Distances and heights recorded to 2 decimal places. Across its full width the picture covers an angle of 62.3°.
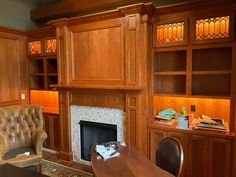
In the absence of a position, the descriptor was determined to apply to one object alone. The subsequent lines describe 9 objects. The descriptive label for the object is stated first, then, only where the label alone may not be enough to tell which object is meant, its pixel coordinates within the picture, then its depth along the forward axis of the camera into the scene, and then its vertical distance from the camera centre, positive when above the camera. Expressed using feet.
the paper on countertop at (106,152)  6.62 -2.55
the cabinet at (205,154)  8.47 -3.41
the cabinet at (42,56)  13.56 +1.72
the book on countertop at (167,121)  10.08 -2.25
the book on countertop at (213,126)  8.70 -2.18
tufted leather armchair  9.73 -2.82
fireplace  10.77 -2.60
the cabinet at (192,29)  8.57 +2.34
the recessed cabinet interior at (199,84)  8.56 -0.29
